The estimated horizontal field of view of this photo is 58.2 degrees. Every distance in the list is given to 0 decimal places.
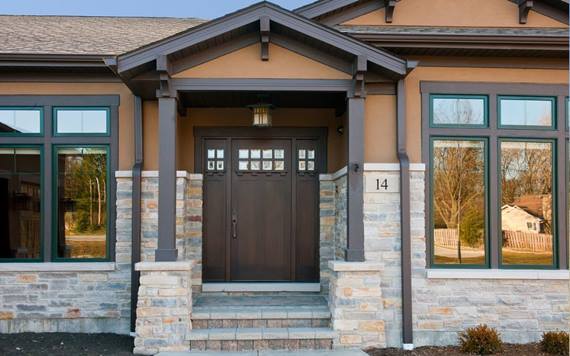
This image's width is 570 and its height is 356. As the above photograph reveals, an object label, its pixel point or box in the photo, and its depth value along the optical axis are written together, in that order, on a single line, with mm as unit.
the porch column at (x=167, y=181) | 5988
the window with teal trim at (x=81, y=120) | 6871
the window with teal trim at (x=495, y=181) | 6574
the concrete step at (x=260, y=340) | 5895
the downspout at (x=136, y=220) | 6539
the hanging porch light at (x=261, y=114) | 6714
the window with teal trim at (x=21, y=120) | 6848
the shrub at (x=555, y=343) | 5801
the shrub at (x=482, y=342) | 5828
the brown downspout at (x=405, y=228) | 6258
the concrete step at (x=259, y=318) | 6098
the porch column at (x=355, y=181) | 6086
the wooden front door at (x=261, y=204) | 7316
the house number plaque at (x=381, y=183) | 6352
